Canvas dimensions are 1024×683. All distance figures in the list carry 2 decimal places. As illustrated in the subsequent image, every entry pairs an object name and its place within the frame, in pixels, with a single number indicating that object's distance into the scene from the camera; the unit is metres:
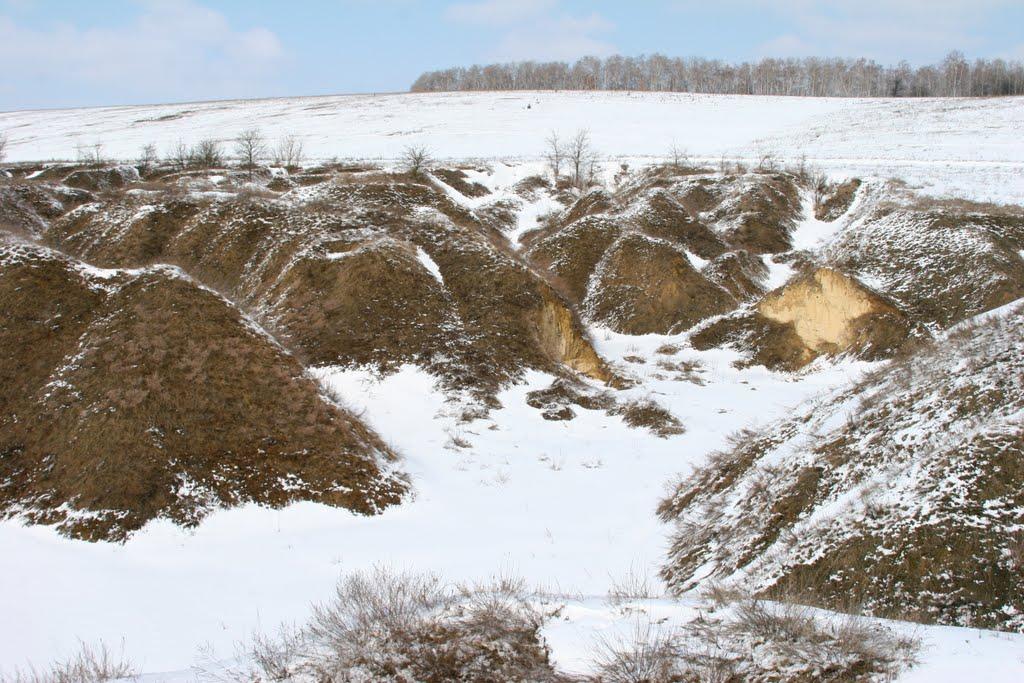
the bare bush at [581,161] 64.38
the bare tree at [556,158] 67.50
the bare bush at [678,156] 67.81
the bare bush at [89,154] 73.69
